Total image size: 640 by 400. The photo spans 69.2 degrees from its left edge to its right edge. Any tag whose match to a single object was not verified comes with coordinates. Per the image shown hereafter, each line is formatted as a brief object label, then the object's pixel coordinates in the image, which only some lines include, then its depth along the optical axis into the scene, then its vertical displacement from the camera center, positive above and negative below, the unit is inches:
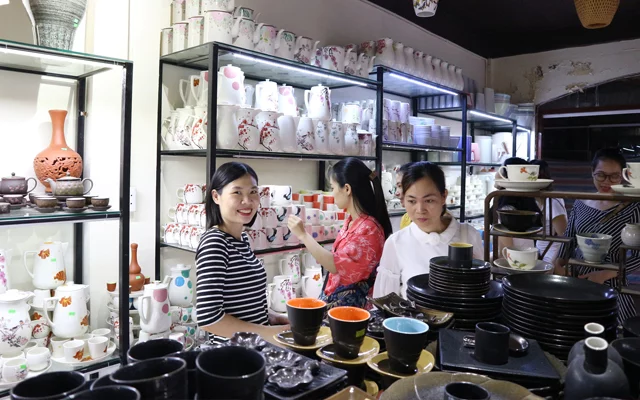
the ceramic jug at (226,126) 82.0 +9.4
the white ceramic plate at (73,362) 66.6 -26.8
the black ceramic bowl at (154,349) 28.6 -10.8
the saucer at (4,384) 60.3 -27.3
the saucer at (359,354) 35.7 -13.8
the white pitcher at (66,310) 67.9 -19.7
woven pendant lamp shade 83.0 +32.1
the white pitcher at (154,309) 75.9 -21.7
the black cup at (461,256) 50.1 -7.9
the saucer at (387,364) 34.3 -13.9
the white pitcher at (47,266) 70.1 -13.7
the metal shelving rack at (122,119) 59.9 +8.6
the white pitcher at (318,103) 102.0 +17.4
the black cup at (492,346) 35.4 -12.4
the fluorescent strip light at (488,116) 172.3 +27.0
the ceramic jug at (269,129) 88.7 +9.9
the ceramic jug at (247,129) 84.4 +9.5
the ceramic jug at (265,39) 90.2 +27.9
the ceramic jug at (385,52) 123.6 +35.0
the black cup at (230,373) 24.0 -10.7
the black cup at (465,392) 27.7 -12.5
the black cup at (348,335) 36.1 -12.0
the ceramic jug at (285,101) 97.3 +16.8
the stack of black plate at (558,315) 40.3 -11.5
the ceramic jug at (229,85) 83.4 +17.1
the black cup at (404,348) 33.9 -12.2
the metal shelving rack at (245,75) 80.3 +23.3
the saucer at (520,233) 57.1 -5.6
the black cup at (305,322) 38.5 -11.8
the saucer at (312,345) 38.7 -13.7
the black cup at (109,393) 22.3 -10.5
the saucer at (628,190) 50.5 -0.3
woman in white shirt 73.7 -8.5
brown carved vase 68.8 +2.7
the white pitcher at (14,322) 61.5 -19.7
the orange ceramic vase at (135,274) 82.7 -17.3
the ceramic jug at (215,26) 83.5 +27.8
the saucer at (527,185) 57.4 +0.1
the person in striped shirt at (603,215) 84.4 -6.3
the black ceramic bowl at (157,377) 23.0 -10.5
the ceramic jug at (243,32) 86.5 +27.8
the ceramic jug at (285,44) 95.1 +28.4
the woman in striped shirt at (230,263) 60.9 -11.7
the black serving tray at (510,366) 34.0 -13.7
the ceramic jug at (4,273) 65.3 -13.9
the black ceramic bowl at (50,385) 23.8 -11.1
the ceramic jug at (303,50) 99.9 +28.6
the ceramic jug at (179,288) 86.0 -20.3
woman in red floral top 84.3 -10.2
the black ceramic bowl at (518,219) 57.5 -4.2
